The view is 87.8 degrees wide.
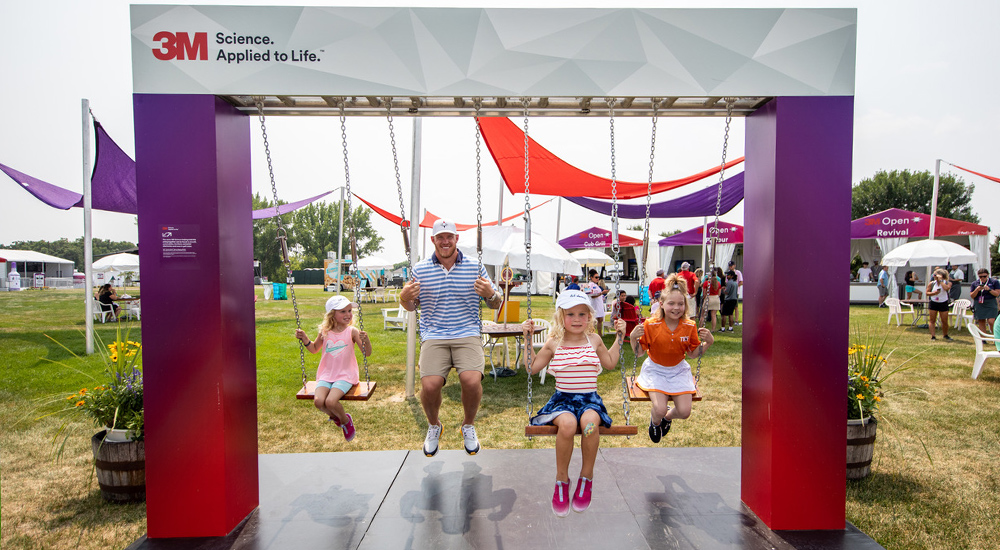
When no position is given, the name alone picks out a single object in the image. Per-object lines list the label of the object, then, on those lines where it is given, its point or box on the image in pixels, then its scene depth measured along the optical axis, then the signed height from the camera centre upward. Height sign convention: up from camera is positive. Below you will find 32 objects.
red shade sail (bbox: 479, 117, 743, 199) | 6.84 +1.30
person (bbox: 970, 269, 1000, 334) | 10.39 -0.70
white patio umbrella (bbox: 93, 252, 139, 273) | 20.94 +0.03
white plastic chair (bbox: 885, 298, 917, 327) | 13.08 -1.14
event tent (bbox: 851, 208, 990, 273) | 17.55 +1.17
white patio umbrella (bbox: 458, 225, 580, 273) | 10.22 +0.25
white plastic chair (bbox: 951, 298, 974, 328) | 12.66 -1.12
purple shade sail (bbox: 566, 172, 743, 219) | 9.22 +1.05
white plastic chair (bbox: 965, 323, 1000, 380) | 7.42 -1.23
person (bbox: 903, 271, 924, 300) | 15.27 -0.56
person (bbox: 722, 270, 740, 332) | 13.48 -0.93
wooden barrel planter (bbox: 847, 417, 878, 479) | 4.04 -1.44
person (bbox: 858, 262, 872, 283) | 20.86 -0.48
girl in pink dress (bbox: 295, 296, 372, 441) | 4.20 -0.80
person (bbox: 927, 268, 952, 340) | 11.31 -0.86
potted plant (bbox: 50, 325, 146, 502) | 3.78 -1.23
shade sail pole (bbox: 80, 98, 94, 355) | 8.77 +0.78
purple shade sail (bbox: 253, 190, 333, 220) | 15.96 +1.77
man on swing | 3.93 -0.48
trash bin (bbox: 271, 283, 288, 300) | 27.56 -1.51
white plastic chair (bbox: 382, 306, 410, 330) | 13.90 -1.59
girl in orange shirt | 4.18 -0.74
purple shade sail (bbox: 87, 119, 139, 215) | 9.23 +1.61
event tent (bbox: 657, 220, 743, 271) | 16.81 +0.76
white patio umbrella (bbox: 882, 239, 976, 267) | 13.52 +0.20
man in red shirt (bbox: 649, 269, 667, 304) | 9.53 -0.42
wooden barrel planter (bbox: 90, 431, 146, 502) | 3.78 -1.51
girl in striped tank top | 3.28 -0.79
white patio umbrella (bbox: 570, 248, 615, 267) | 17.57 +0.18
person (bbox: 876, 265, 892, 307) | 18.23 -0.79
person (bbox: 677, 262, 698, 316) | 9.45 -0.23
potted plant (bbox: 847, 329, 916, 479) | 4.05 -1.20
